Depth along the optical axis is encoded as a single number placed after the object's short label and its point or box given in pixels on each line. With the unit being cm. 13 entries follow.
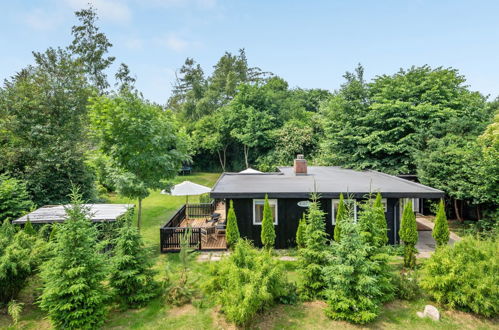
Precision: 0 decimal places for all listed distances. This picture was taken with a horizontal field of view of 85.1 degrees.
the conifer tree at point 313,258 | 673
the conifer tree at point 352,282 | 589
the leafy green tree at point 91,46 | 2933
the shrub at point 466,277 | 598
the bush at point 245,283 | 550
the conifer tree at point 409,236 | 844
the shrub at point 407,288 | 686
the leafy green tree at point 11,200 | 1111
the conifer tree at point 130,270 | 652
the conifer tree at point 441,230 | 876
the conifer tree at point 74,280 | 552
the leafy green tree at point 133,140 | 1002
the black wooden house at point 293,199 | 998
